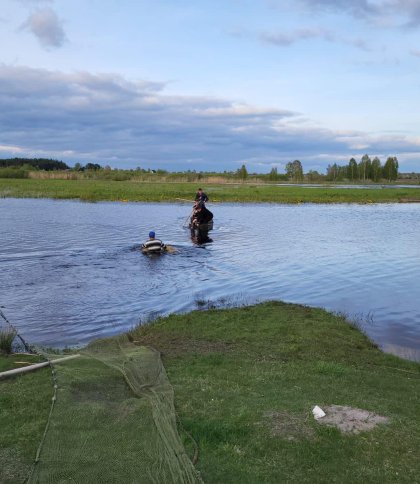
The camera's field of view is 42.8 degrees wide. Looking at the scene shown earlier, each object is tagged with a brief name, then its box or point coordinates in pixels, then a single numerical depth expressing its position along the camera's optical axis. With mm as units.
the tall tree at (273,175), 156500
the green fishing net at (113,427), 5774
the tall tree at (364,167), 183500
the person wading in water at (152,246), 27141
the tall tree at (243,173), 144250
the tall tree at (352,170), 183500
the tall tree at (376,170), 180012
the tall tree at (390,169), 181375
